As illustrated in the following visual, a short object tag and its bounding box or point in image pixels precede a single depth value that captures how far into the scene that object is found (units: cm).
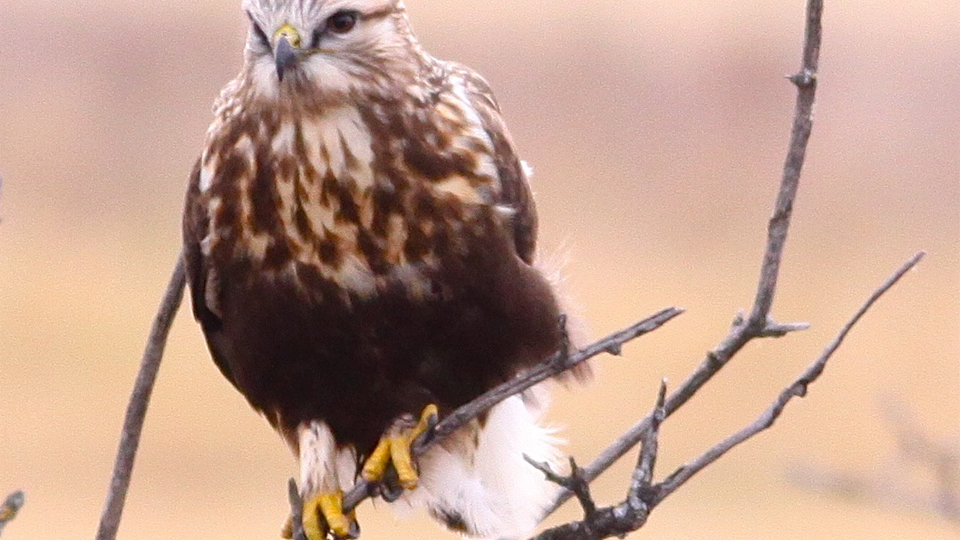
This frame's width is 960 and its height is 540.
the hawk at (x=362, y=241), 883
